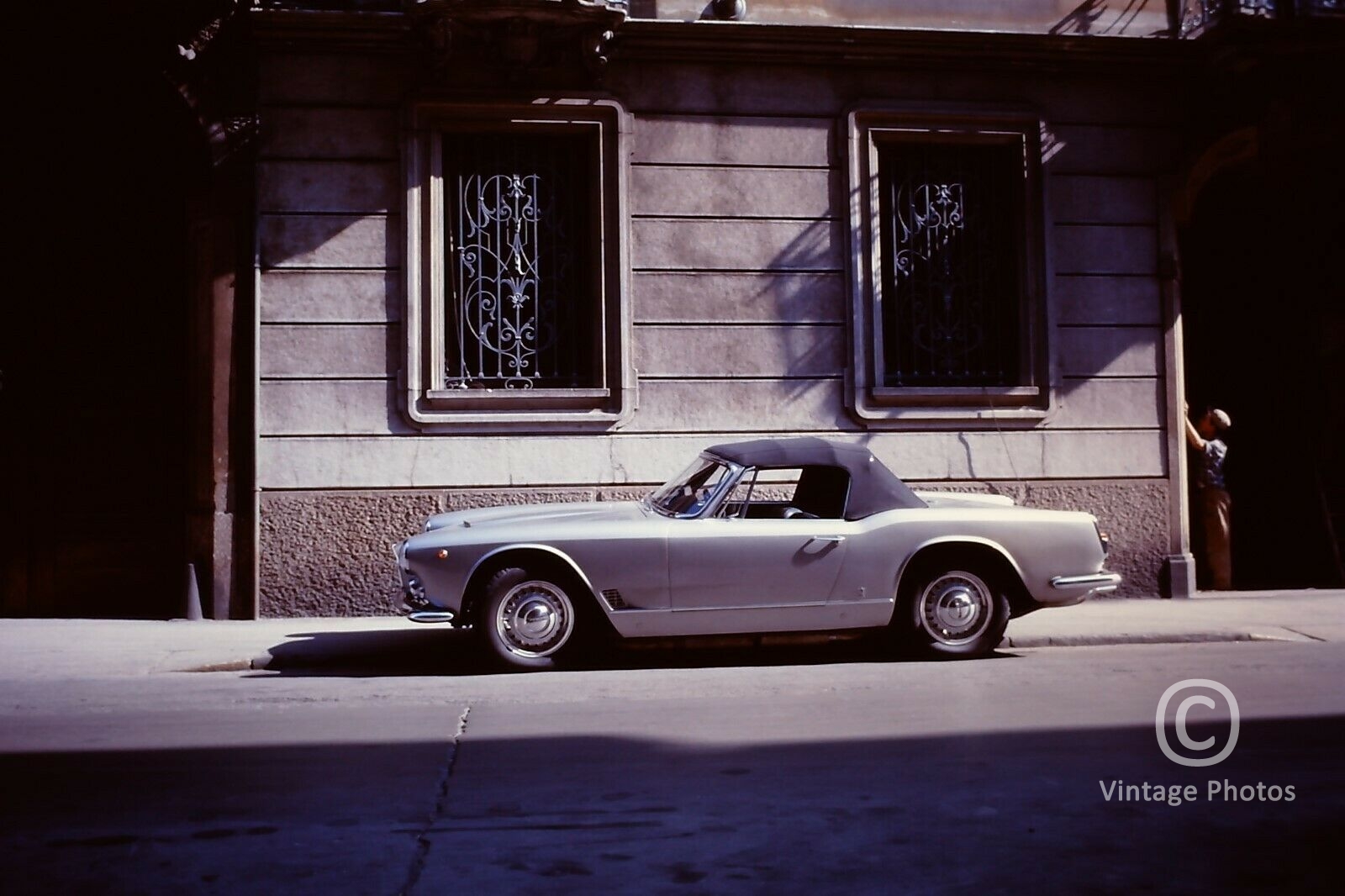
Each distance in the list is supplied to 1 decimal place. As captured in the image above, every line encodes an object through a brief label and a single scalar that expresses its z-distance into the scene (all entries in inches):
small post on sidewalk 452.4
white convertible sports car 334.6
